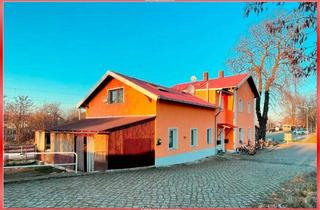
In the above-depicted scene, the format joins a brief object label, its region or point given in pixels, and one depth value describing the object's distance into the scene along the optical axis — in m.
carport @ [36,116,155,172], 9.93
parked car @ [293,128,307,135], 38.52
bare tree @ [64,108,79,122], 17.97
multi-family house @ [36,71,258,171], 10.34
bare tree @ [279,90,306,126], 18.66
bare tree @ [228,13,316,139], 19.80
